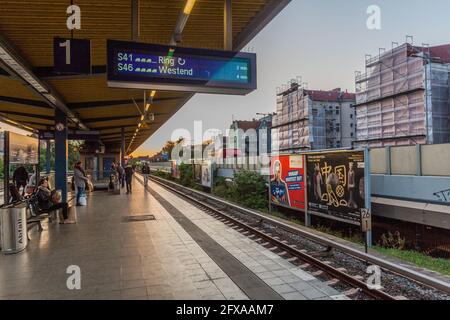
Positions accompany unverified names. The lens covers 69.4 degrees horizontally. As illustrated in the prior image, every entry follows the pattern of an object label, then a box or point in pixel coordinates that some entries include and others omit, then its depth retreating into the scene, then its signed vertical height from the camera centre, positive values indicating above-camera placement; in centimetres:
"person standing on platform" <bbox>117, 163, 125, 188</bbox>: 2094 -66
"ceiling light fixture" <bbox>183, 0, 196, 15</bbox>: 484 +239
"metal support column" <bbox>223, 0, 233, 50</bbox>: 547 +232
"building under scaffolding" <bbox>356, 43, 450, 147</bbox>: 3106 +638
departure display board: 460 +141
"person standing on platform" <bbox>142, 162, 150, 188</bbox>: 2119 -63
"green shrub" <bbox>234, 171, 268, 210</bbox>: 1330 -121
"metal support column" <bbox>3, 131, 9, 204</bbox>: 727 -3
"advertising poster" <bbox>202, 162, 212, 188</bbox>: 2044 -78
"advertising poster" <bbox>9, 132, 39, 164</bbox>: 785 +44
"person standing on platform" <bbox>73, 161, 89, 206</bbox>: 1138 -48
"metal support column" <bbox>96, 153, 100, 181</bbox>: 2870 -17
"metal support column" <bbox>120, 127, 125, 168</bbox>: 2443 +138
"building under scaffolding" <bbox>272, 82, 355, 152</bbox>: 5009 +662
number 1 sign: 508 +171
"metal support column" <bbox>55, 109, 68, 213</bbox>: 1266 +56
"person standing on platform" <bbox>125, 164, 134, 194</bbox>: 1863 -72
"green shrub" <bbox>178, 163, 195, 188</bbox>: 2511 -98
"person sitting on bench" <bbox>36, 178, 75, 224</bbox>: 870 -91
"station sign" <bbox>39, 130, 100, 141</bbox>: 1736 +159
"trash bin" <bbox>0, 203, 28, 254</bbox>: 625 -124
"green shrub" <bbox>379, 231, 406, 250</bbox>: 833 -215
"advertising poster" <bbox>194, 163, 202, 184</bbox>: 2288 -75
